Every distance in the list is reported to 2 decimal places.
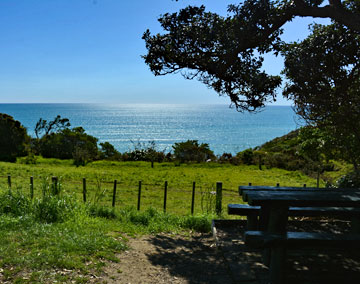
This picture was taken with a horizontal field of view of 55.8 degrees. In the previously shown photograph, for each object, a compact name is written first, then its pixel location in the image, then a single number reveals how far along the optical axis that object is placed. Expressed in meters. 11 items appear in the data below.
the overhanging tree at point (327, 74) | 7.54
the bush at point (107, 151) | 32.41
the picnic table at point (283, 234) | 4.39
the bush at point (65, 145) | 31.73
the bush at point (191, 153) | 29.23
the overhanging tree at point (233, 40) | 7.12
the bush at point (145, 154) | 29.12
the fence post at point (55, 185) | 9.21
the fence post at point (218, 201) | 9.95
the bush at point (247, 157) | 28.01
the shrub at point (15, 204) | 7.86
